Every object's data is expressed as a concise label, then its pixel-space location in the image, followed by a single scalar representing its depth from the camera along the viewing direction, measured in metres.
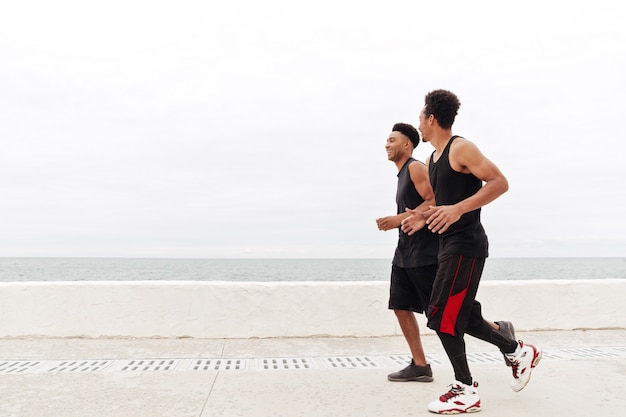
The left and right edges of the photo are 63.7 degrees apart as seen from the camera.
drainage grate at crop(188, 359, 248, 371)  3.67
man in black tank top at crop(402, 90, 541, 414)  2.64
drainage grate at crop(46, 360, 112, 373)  3.60
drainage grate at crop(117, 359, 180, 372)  3.63
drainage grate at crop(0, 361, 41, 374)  3.55
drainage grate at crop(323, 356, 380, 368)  3.78
